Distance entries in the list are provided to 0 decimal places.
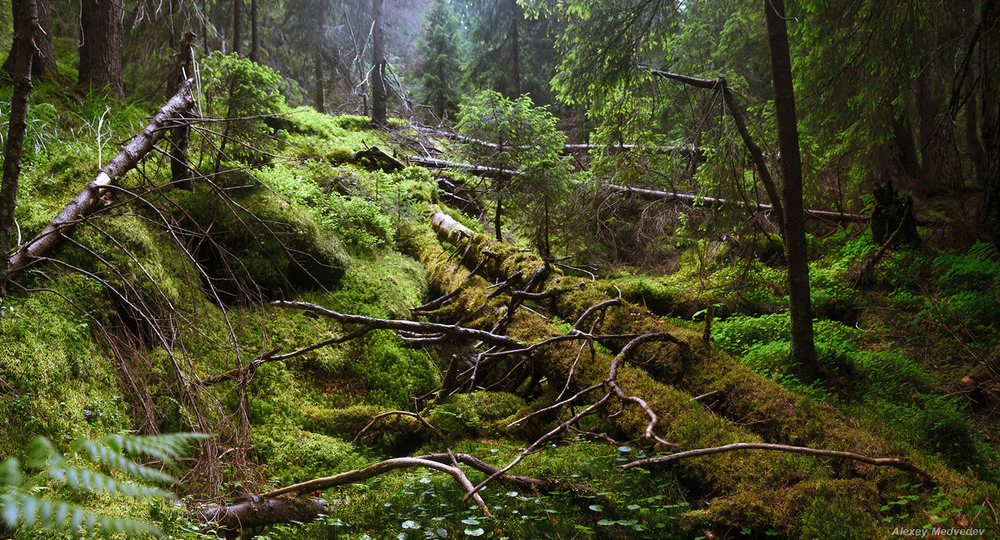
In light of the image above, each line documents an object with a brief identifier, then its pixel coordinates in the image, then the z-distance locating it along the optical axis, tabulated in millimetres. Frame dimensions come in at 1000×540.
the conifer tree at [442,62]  18844
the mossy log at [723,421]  2434
